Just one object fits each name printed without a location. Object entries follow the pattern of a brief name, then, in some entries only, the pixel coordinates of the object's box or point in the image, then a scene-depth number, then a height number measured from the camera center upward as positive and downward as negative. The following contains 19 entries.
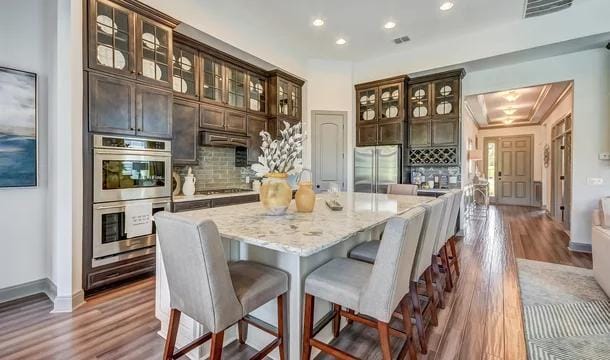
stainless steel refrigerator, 5.47 +0.19
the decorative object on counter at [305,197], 2.29 -0.16
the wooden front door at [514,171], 9.72 +0.21
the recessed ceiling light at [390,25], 4.28 +2.29
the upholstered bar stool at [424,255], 1.85 -0.56
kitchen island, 1.46 -0.31
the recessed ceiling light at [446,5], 3.75 +2.26
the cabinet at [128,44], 2.73 +1.39
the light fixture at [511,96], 6.33 +1.84
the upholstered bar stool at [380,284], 1.37 -0.56
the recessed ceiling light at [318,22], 4.22 +2.30
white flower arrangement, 2.02 +0.16
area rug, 1.98 -1.16
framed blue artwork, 2.59 +0.45
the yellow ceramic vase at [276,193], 2.01 -0.11
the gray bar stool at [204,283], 1.28 -0.53
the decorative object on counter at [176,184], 3.98 -0.08
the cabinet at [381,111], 5.41 +1.29
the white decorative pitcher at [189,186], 3.91 -0.11
